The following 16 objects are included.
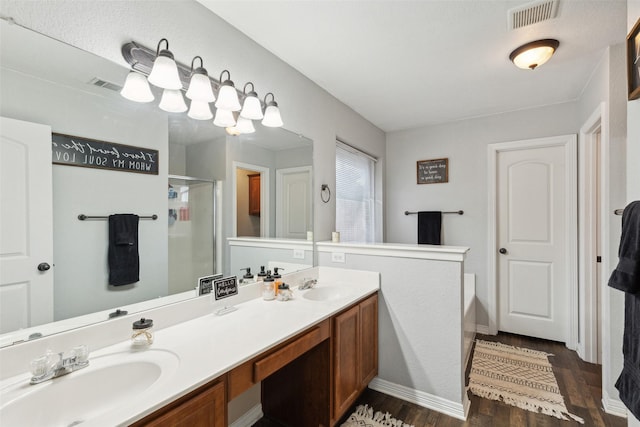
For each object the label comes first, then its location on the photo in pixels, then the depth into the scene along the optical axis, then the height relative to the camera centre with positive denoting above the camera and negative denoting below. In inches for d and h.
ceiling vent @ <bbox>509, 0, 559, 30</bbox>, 62.1 +43.7
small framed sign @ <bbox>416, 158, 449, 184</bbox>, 138.3 +19.8
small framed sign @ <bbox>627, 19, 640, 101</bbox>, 49.8 +26.1
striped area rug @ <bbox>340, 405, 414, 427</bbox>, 73.4 -53.4
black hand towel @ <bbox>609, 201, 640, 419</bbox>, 45.8 -14.8
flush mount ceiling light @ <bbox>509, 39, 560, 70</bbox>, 74.6 +41.8
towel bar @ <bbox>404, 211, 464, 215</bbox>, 134.1 -0.2
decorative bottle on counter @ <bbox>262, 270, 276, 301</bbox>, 72.9 -19.2
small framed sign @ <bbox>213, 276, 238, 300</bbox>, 63.3 -16.5
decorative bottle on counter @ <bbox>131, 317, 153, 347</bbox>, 46.0 -19.3
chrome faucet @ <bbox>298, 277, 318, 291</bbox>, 83.8 -20.9
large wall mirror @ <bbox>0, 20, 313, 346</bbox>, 39.2 +3.0
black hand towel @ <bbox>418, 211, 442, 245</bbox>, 137.2 -7.3
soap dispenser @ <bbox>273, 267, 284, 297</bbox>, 74.5 -17.8
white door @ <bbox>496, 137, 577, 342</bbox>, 117.2 -11.5
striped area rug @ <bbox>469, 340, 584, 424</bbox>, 81.4 -53.5
